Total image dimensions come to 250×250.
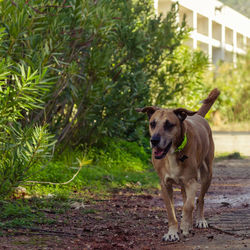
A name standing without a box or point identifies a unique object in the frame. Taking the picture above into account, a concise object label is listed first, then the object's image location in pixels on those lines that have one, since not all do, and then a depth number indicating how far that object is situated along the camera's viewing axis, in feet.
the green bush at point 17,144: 30.89
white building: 207.31
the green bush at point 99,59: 36.86
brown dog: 31.35
